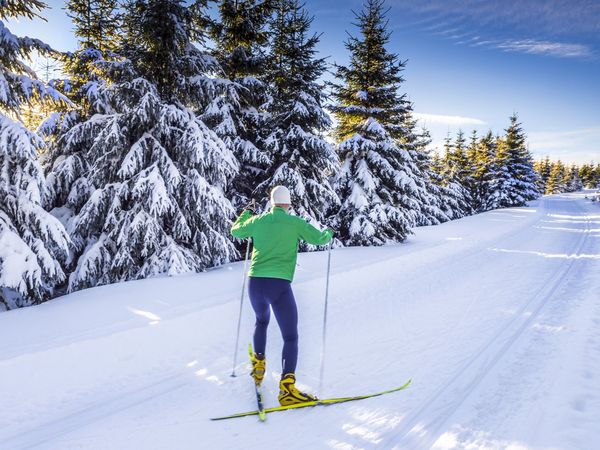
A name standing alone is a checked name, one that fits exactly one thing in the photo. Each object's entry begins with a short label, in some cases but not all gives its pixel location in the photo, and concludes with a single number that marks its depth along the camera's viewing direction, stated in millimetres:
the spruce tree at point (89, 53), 10759
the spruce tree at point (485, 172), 39781
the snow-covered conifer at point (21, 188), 6363
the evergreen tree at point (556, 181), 92556
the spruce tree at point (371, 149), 14094
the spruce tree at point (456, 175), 35344
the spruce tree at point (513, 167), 38438
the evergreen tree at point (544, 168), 88562
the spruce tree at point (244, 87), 12602
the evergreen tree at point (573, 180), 110438
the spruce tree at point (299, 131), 12477
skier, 3744
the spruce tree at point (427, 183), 24859
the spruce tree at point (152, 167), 8891
